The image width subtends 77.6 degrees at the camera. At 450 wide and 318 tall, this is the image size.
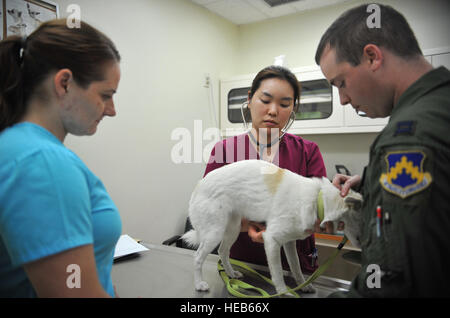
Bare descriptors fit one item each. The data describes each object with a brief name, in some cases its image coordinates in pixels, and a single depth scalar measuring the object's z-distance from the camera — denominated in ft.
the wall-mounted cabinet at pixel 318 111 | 8.94
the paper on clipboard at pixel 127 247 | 4.38
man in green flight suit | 1.87
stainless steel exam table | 3.33
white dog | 2.89
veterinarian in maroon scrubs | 4.06
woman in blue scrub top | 1.88
